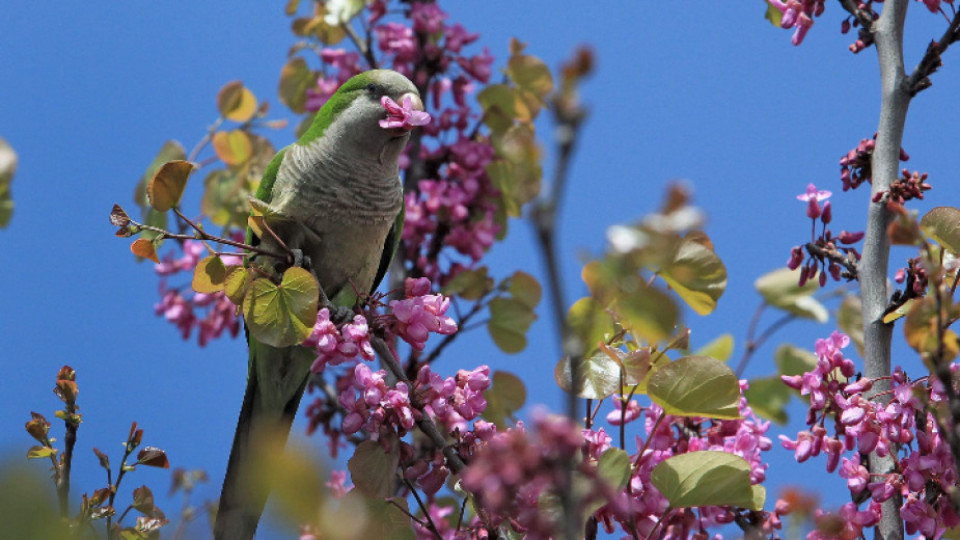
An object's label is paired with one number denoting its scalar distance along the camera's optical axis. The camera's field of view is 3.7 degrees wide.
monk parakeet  7.35
